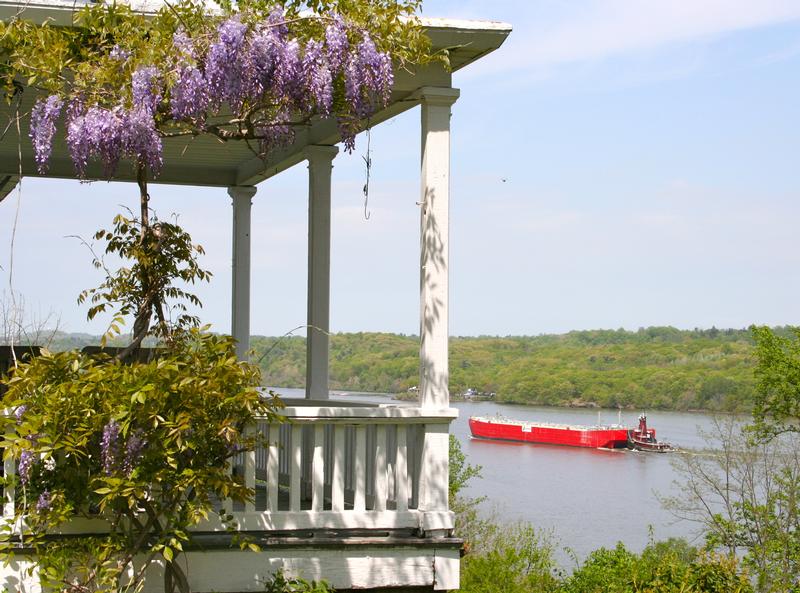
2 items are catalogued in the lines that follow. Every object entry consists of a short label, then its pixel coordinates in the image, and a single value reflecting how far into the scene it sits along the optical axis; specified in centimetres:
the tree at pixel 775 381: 2144
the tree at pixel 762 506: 1966
